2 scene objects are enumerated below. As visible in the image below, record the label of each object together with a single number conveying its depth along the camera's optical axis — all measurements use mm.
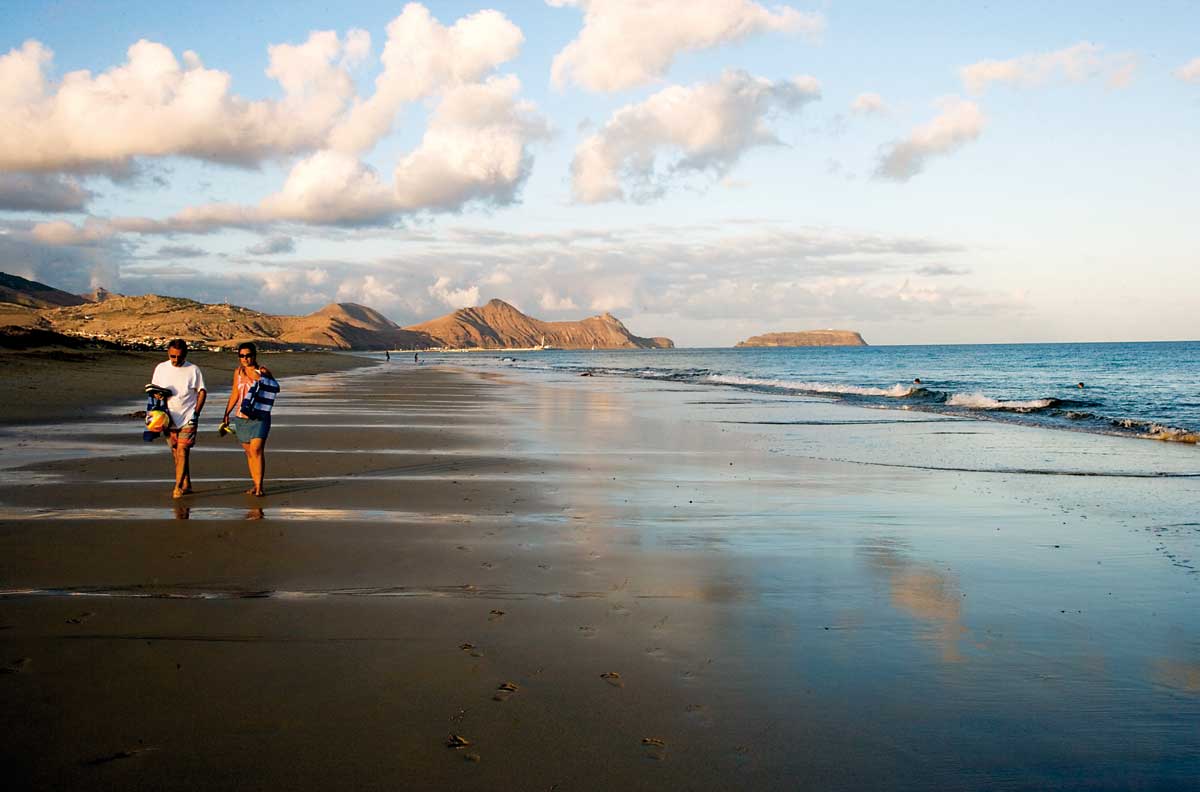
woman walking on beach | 10133
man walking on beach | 9938
